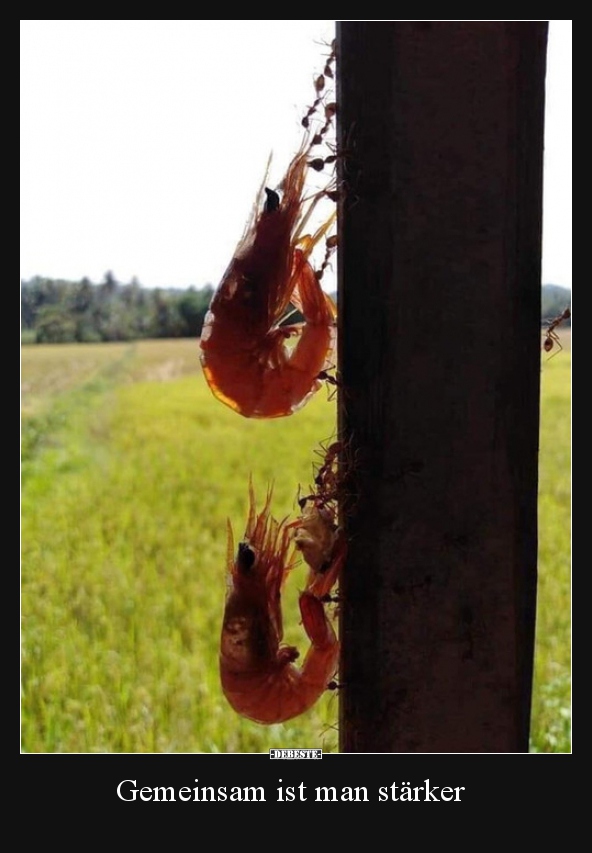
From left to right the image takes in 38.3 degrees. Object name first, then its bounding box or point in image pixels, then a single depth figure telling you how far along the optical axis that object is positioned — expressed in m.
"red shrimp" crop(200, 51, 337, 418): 0.20
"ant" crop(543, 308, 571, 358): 0.24
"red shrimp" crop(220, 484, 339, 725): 0.20
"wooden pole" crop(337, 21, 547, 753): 0.18
